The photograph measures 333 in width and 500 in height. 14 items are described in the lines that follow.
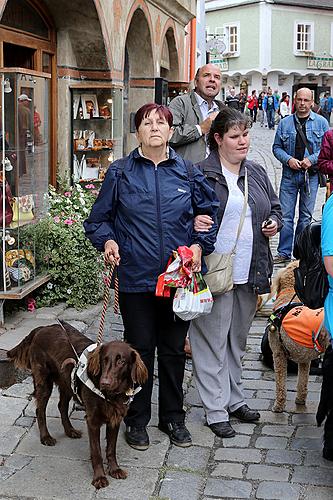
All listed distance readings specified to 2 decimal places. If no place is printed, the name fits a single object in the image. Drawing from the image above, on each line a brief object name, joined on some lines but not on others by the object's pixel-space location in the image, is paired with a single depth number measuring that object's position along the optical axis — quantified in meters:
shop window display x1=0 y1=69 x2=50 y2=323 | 6.64
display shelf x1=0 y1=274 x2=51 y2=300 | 6.69
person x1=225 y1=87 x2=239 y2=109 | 7.41
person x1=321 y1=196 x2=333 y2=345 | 4.02
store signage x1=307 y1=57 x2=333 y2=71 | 57.37
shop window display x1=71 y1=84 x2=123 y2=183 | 9.53
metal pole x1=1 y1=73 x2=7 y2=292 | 6.57
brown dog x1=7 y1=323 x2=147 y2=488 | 4.22
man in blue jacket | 9.68
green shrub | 7.52
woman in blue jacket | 4.66
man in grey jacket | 6.25
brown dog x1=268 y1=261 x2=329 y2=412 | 5.29
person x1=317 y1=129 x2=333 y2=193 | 8.16
